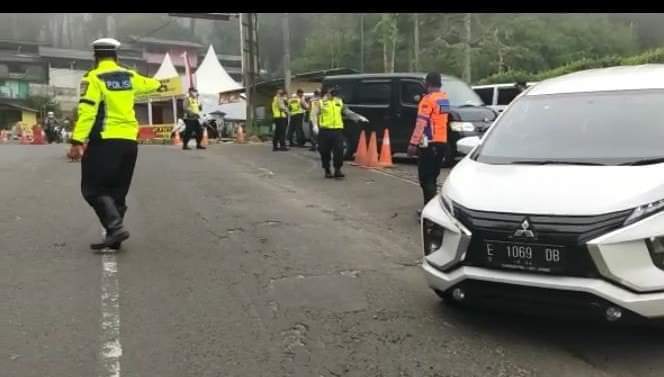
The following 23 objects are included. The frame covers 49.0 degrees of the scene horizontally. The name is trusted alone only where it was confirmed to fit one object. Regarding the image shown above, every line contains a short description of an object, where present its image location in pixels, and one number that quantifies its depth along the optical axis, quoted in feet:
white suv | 13.44
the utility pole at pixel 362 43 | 180.75
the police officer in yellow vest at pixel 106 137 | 21.94
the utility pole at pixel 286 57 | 92.30
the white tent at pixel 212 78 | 153.48
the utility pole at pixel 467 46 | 128.36
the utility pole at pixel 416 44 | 138.15
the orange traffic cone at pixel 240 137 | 90.53
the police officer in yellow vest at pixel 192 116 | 62.13
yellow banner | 114.47
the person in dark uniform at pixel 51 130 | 111.24
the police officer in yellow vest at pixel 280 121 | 65.51
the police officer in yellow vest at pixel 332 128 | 41.93
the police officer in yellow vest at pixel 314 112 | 47.07
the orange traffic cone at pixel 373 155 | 48.85
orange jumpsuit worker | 28.12
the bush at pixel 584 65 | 83.25
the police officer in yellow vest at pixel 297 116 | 69.72
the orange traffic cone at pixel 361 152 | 50.03
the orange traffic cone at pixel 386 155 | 49.21
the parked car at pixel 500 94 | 70.18
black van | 48.78
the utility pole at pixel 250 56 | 100.07
